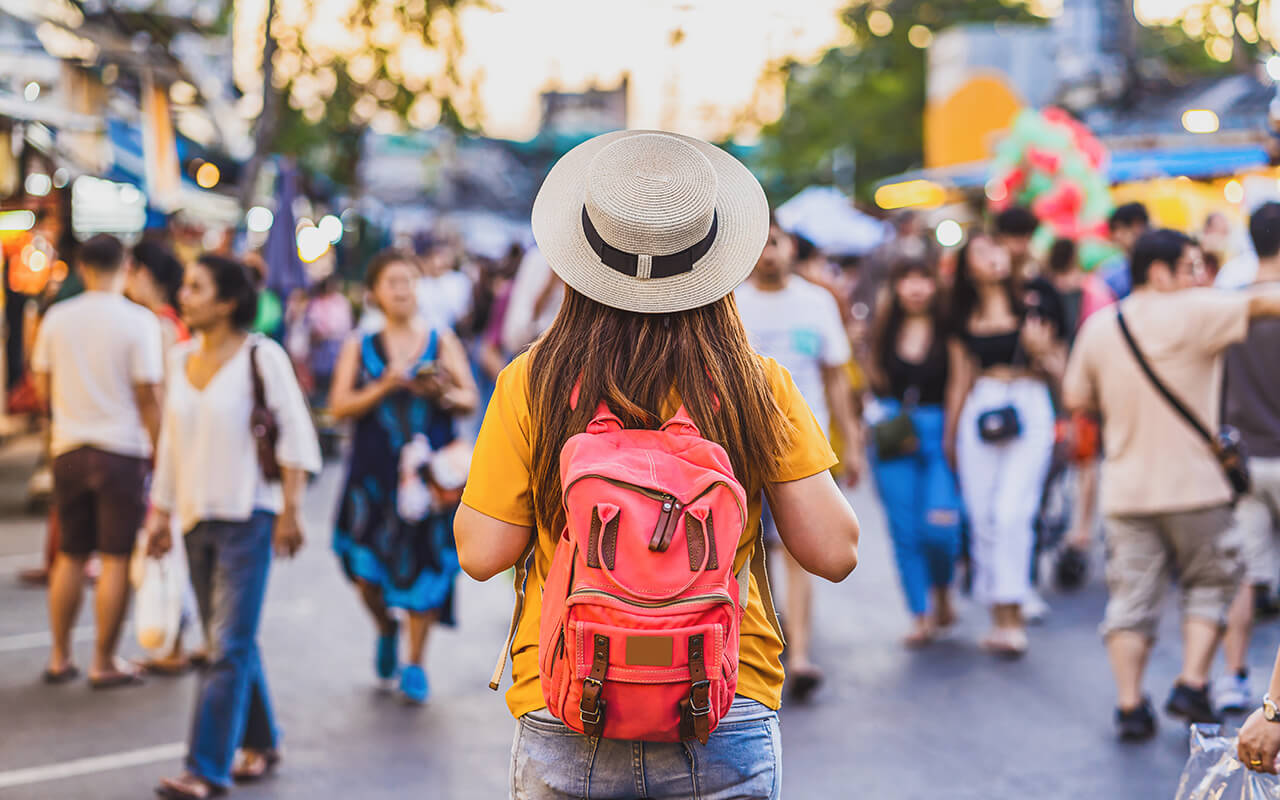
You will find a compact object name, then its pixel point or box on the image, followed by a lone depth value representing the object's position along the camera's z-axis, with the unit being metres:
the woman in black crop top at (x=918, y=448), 7.02
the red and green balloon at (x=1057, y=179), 11.48
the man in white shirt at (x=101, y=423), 6.29
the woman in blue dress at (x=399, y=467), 6.16
